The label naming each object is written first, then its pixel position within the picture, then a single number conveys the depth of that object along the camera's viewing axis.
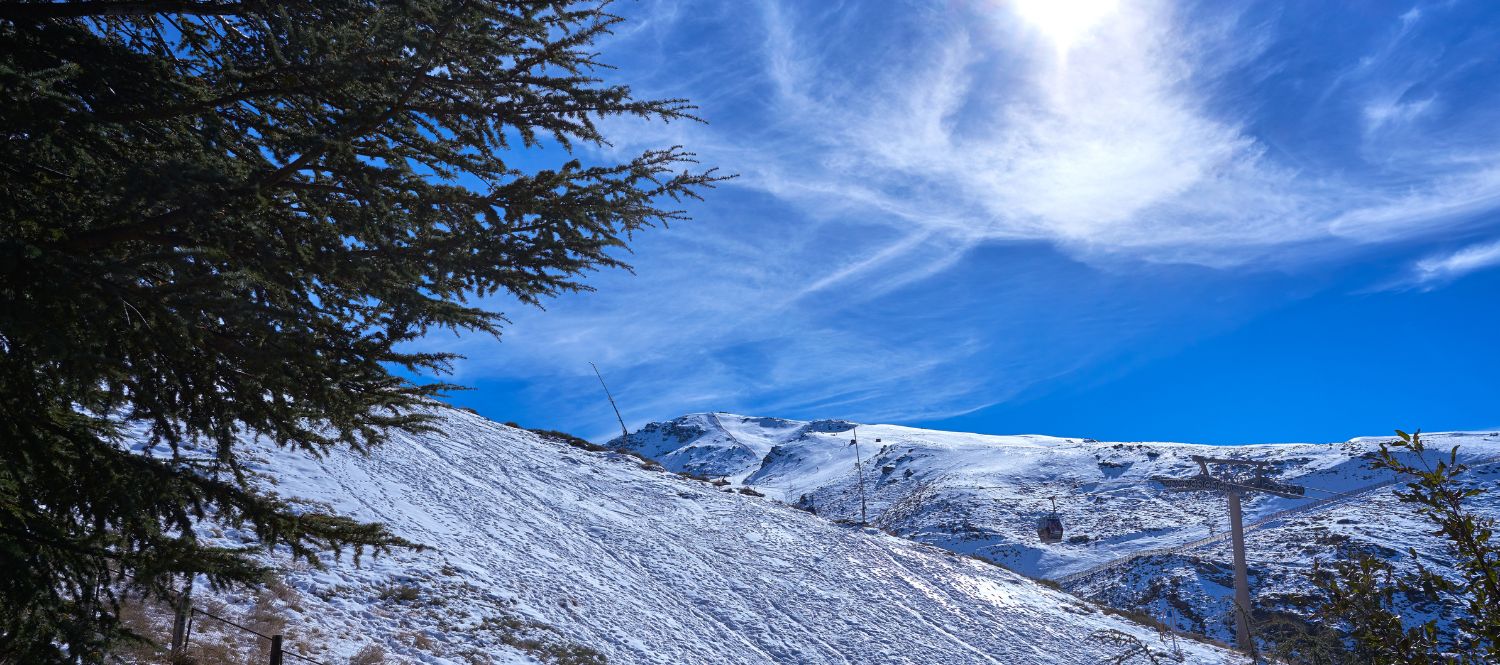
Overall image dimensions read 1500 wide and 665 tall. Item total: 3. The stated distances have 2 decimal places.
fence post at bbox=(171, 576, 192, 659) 9.39
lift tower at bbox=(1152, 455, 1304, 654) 28.14
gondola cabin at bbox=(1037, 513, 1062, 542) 40.75
